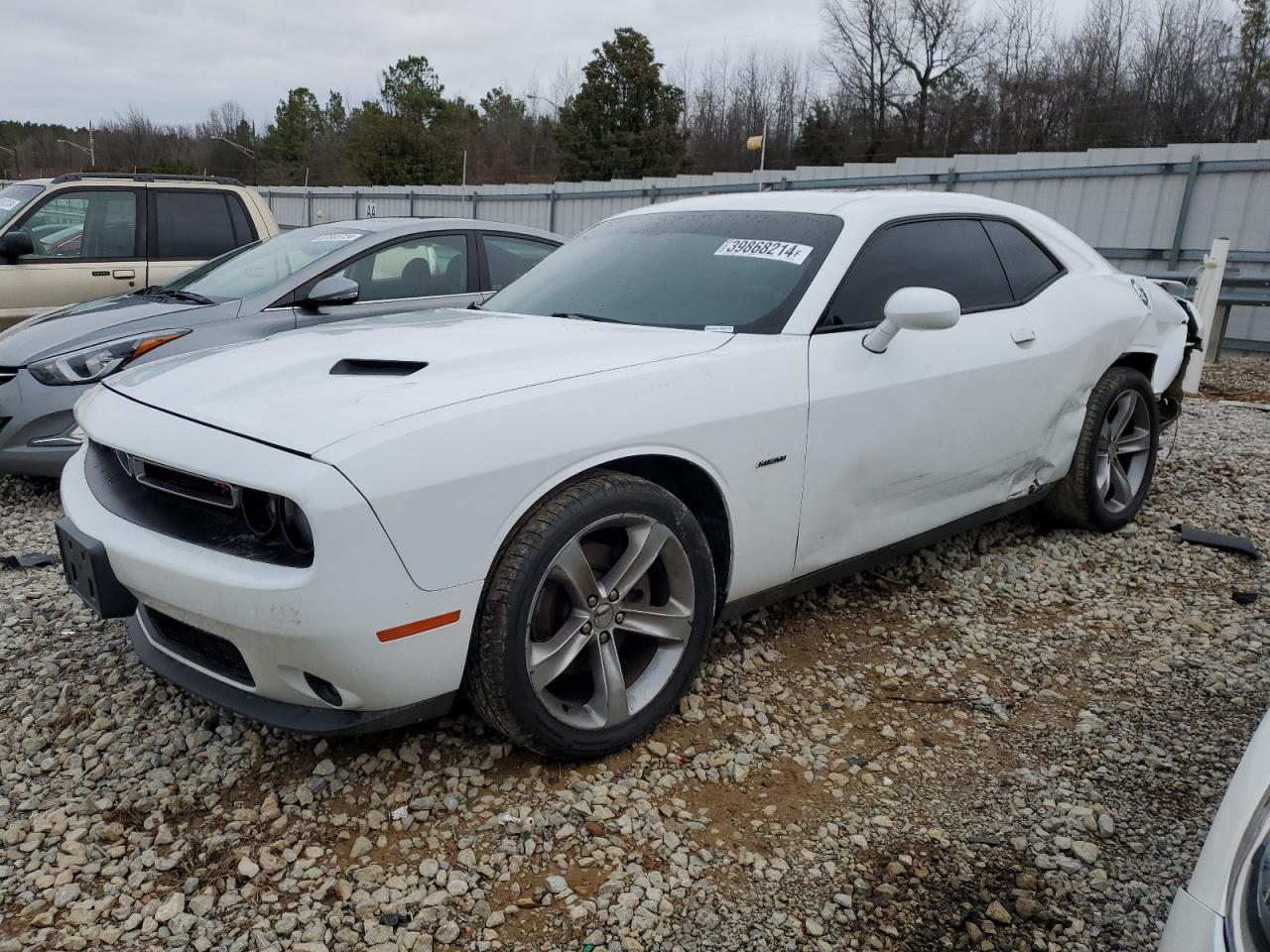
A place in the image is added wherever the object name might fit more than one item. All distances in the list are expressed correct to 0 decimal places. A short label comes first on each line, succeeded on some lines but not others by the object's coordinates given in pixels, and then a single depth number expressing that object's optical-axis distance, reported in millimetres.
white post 8852
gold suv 6816
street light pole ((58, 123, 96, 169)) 48362
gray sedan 4840
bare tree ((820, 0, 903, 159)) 35219
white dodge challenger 2166
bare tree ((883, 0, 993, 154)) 33906
